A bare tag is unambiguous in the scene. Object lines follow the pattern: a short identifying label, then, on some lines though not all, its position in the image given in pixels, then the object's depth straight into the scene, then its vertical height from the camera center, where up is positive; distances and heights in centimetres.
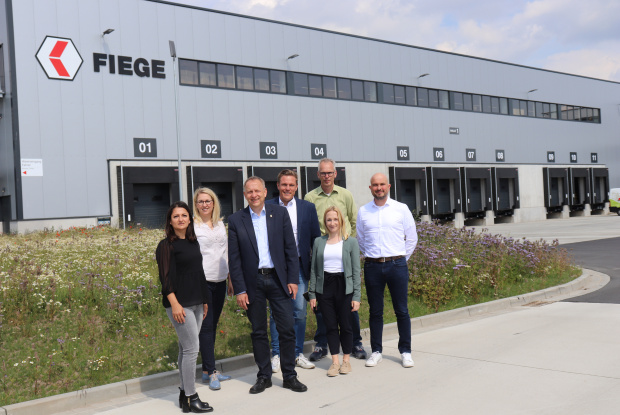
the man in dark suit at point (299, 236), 642 -25
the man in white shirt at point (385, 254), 650 -51
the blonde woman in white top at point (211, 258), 590 -41
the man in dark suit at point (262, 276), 578 -61
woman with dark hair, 518 -61
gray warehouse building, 2303 +503
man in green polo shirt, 692 +7
